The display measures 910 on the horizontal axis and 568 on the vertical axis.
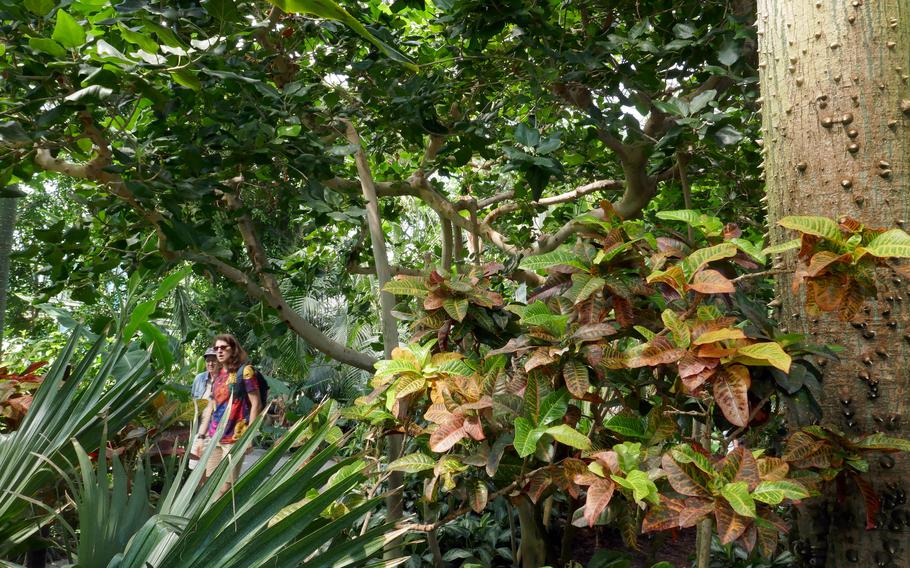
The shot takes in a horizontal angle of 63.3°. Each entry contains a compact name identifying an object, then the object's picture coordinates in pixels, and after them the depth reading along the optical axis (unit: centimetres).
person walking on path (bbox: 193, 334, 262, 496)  506
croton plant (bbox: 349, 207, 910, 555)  168
